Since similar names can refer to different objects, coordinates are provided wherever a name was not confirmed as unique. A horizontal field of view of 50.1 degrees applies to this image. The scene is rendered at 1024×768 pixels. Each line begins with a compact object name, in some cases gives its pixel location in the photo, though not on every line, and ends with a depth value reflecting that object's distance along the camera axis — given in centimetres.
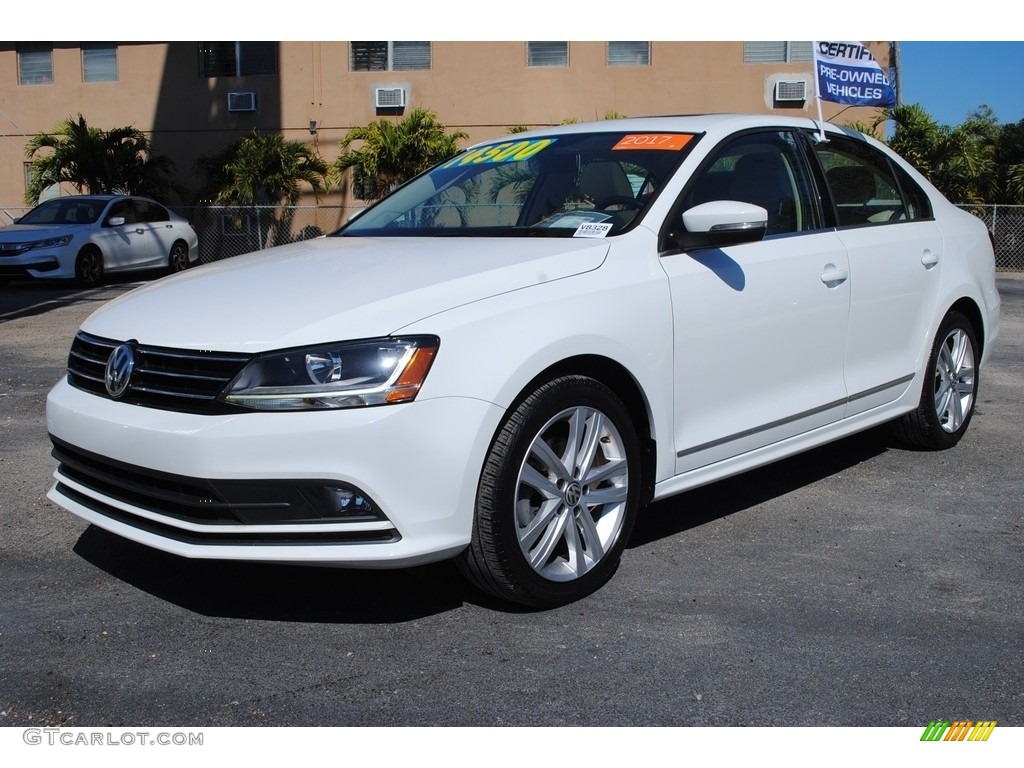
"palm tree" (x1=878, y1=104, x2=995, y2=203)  1914
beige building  2139
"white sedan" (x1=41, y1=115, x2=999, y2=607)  323
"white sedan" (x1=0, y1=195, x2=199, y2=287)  1545
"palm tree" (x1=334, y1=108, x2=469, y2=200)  2067
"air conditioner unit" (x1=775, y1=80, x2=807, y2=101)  2122
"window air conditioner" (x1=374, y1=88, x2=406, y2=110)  2253
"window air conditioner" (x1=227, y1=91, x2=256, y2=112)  2325
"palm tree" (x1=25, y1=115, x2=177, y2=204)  2172
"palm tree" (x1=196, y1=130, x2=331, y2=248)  2158
